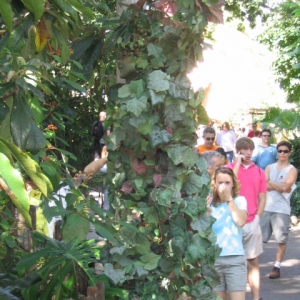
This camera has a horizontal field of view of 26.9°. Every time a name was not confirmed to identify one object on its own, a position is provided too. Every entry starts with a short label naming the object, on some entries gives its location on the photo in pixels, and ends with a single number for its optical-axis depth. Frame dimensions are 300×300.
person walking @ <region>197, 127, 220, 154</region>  8.34
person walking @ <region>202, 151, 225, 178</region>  6.57
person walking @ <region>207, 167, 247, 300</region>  5.18
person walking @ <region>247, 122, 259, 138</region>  18.24
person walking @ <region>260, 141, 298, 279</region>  7.78
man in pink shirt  6.21
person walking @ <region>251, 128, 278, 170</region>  10.14
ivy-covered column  3.23
